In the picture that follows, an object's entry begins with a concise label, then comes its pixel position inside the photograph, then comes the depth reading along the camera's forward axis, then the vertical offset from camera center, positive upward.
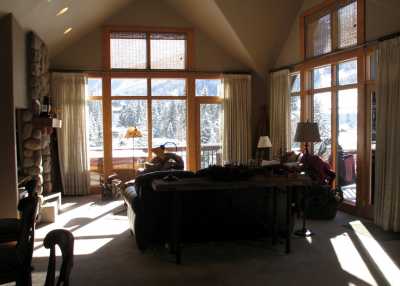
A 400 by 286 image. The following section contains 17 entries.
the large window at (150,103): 8.91 +0.63
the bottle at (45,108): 6.21 +0.38
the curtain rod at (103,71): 8.58 +1.30
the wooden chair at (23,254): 2.28 -0.74
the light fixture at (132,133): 8.26 -0.01
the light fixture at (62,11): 6.51 +1.92
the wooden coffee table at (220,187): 4.32 -0.59
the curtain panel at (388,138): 5.52 -0.12
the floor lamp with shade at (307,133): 5.96 -0.04
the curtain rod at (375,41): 5.61 +1.26
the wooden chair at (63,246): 1.52 -0.42
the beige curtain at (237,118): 9.23 +0.29
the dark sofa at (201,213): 4.66 -0.93
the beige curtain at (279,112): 8.39 +0.39
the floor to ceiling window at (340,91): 6.37 +0.65
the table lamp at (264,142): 8.33 -0.22
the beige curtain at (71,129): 8.50 +0.08
